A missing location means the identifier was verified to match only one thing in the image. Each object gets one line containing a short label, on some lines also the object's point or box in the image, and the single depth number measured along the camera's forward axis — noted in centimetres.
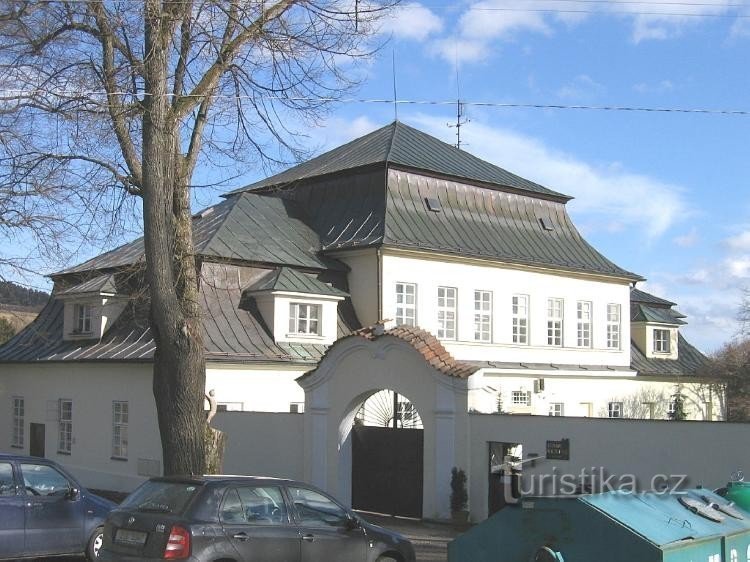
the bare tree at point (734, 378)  3806
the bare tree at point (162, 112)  1445
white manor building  2489
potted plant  1773
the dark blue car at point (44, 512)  1334
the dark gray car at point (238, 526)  1009
